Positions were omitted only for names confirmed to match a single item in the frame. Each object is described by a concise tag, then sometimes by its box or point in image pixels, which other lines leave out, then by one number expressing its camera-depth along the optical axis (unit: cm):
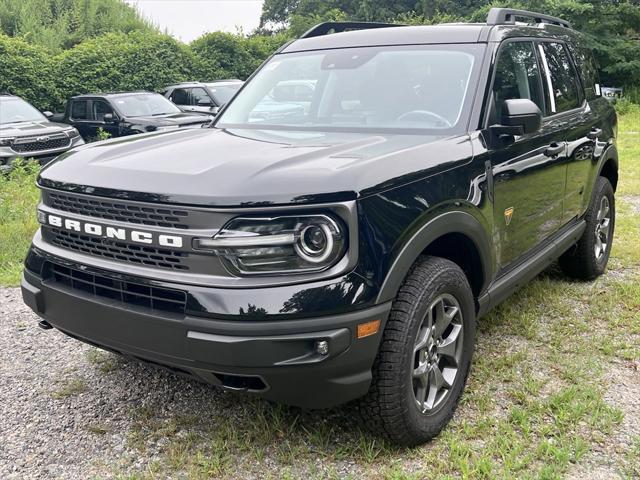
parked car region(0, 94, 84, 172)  941
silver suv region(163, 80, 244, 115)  1438
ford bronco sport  228
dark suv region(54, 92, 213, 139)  1189
